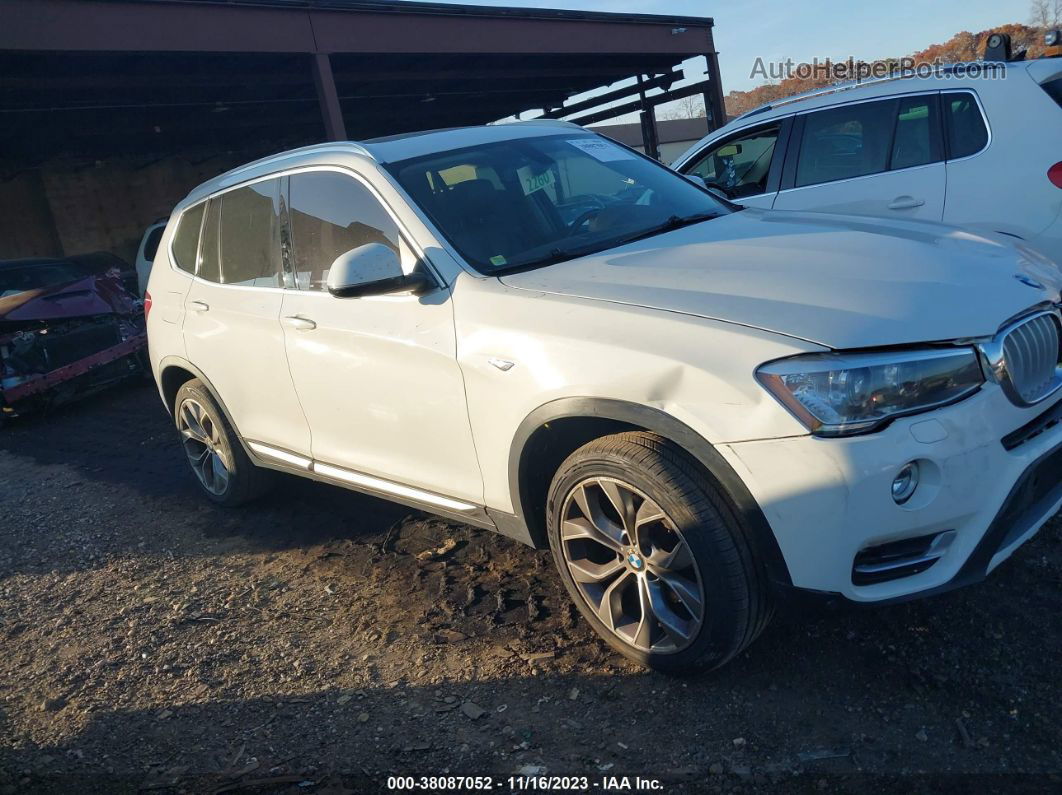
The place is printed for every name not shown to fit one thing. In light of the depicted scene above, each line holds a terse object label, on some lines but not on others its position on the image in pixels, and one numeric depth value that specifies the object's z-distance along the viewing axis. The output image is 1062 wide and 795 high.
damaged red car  8.55
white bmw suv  2.51
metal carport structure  10.34
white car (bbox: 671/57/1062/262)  5.20
